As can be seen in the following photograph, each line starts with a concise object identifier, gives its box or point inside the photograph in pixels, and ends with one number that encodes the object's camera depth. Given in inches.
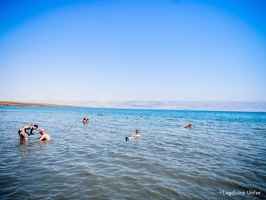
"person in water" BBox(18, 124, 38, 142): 577.9
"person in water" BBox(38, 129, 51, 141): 613.8
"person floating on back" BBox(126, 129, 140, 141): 740.2
